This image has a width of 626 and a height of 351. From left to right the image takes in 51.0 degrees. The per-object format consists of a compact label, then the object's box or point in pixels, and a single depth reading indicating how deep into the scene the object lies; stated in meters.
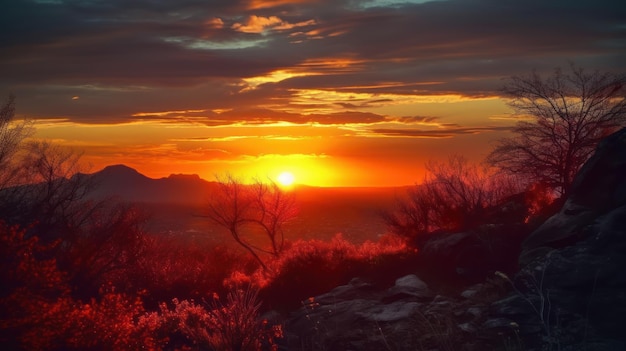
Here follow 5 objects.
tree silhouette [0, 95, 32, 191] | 42.12
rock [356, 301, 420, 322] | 17.41
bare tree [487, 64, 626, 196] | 27.91
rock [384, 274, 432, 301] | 19.12
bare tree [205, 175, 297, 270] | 50.56
